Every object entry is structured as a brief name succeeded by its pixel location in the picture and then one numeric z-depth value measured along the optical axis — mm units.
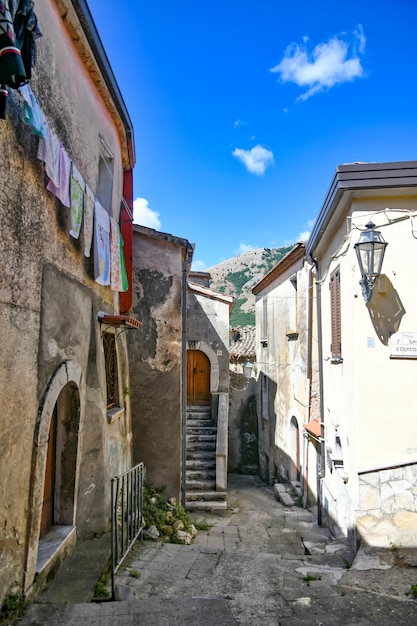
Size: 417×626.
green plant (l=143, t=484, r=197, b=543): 7680
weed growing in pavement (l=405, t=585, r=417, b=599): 4695
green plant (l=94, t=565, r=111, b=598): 4627
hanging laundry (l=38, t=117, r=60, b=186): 4379
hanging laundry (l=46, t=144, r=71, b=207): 4777
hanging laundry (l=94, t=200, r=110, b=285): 6402
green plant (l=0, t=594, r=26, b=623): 3668
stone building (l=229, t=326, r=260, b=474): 17781
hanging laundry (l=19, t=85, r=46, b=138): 3902
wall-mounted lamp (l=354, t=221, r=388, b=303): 6066
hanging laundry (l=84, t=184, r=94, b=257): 5961
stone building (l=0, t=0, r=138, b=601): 3883
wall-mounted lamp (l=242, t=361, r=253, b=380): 14951
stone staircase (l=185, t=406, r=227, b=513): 10578
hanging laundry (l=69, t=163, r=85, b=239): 5355
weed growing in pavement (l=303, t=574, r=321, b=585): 5517
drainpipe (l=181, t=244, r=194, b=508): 9734
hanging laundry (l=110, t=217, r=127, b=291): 7227
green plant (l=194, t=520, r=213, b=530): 9058
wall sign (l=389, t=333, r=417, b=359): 6273
